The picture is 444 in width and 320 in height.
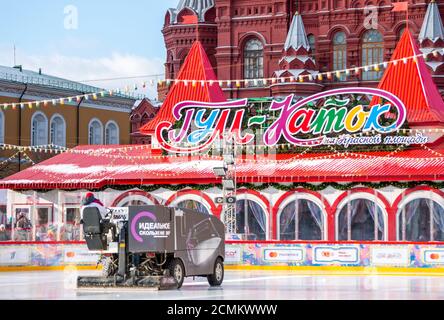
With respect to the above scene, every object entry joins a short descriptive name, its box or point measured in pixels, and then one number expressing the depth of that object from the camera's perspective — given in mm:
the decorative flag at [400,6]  82812
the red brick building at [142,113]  97500
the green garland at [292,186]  46281
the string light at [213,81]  55319
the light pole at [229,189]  46312
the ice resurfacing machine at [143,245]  28625
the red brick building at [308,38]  82125
